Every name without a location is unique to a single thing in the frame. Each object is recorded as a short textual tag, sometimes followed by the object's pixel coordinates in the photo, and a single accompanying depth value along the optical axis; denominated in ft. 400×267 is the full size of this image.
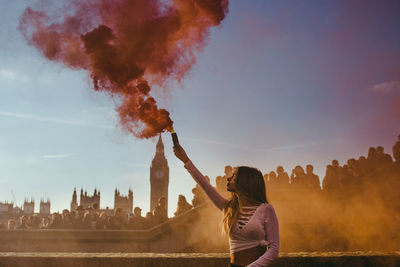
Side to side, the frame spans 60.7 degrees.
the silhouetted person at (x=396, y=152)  41.85
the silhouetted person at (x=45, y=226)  49.44
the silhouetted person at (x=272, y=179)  46.55
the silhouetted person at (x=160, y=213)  47.75
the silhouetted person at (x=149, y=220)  47.39
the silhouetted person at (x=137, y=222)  47.06
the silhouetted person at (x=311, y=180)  45.55
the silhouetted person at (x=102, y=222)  48.77
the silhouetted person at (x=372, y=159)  46.01
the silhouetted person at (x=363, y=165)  45.88
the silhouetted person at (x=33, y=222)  54.69
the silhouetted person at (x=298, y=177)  46.25
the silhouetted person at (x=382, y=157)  45.61
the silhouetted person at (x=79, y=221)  49.82
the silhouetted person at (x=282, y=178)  46.47
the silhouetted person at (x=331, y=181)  44.96
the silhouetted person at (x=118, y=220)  47.89
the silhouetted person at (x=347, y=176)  45.19
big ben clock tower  540.52
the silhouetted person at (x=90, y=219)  49.52
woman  10.11
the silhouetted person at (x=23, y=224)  52.03
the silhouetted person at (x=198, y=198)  47.62
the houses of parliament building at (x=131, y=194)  540.52
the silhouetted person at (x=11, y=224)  49.87
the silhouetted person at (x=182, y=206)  47.08
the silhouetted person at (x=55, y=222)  49.16
